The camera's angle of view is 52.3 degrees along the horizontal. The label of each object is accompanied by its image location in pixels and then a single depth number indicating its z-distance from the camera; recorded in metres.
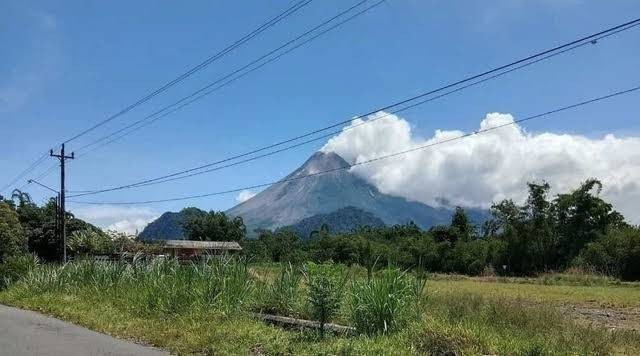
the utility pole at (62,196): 46.72
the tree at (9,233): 47.72
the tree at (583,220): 68.75
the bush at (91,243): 52.97
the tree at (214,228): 110.50
